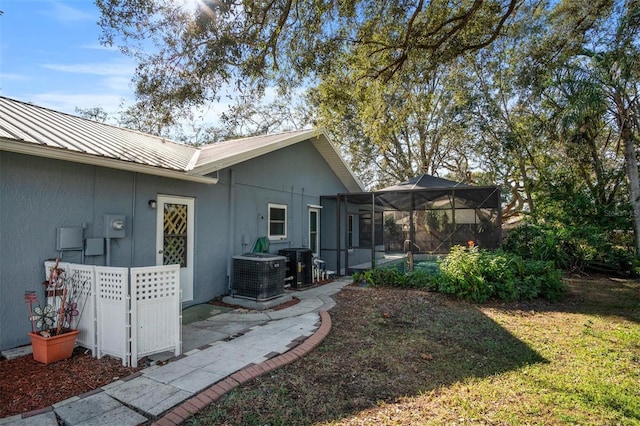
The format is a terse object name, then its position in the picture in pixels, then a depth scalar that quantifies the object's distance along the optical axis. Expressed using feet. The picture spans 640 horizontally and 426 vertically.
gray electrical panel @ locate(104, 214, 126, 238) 16.48
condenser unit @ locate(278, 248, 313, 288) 27.63
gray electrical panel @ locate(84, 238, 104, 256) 15.65
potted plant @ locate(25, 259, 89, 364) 12.19
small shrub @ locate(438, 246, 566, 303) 22.49
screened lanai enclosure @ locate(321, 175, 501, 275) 31.53
